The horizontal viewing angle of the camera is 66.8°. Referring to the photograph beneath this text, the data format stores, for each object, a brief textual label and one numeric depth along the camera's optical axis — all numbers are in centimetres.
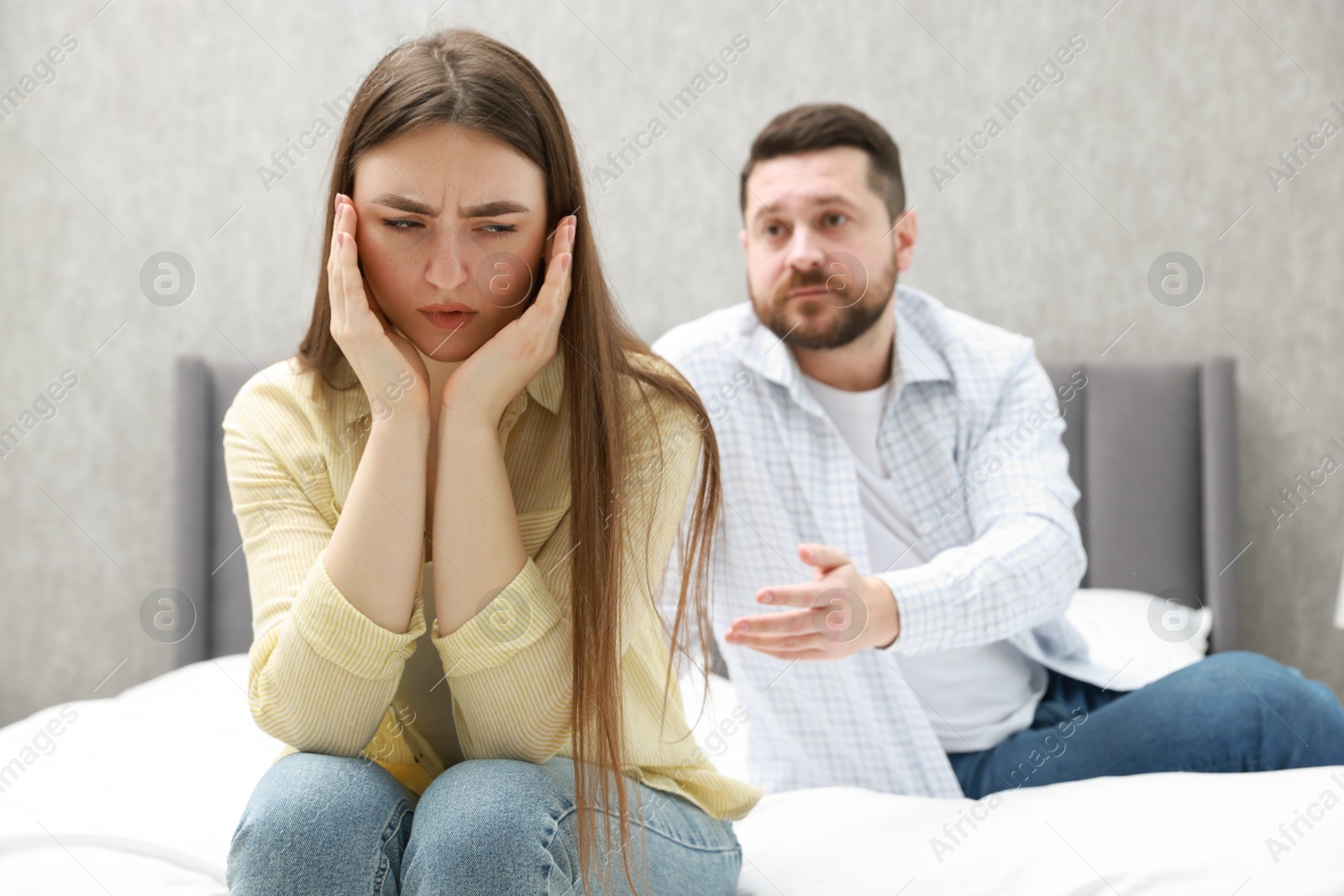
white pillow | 160
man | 119
